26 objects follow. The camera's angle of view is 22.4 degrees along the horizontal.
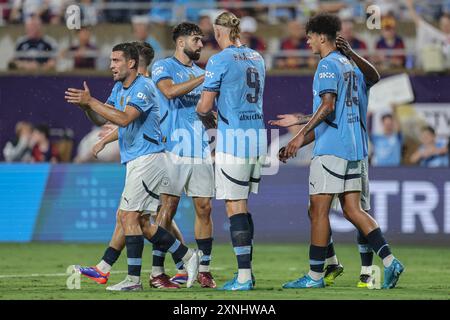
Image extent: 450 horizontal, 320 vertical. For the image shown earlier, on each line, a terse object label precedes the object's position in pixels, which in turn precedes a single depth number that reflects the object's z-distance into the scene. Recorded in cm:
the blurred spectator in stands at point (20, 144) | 1838
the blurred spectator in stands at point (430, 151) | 1847
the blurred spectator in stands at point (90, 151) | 1841
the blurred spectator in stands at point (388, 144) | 1861
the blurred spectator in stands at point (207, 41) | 1847
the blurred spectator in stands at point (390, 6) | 1989
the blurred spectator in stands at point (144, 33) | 1859
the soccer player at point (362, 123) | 1090
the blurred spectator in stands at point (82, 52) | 1891
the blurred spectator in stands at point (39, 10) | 1970
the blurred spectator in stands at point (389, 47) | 1897
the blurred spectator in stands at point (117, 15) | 1981
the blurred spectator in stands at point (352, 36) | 1867
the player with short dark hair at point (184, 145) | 1148
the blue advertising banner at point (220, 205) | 1666
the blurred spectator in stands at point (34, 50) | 1881
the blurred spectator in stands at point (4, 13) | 1998
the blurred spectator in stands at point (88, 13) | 1922
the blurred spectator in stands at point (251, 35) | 1915
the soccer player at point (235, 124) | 1062
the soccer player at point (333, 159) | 1077
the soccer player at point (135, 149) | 1054
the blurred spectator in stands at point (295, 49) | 1905
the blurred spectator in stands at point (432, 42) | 1861
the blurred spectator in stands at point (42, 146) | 1830
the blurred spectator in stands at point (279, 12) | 2034
